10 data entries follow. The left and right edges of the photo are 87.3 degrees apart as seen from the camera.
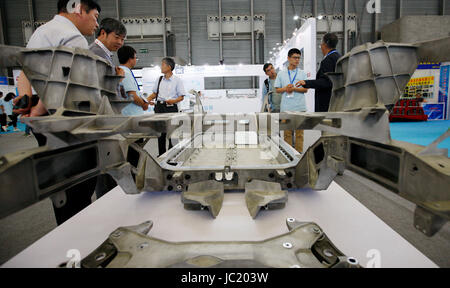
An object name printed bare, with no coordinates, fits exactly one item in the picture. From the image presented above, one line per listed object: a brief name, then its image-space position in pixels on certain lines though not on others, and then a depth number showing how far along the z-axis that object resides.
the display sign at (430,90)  11.15
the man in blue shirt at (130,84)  2.54
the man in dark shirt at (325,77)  3.16
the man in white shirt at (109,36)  2.29
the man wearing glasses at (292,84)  3.86
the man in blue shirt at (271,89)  4.72
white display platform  1.11
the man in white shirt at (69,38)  1.54
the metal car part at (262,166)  0.92
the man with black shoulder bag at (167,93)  4.02
